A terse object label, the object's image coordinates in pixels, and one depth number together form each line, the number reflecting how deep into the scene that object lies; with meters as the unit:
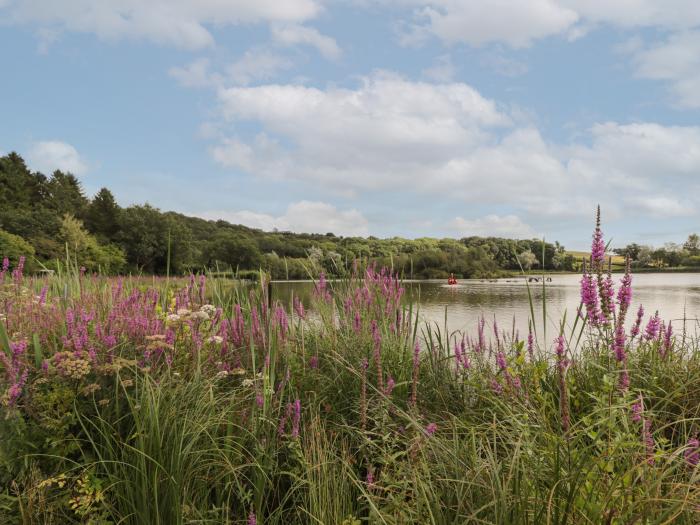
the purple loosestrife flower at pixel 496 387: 3.09
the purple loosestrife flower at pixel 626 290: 2.92
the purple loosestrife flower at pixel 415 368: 2.56
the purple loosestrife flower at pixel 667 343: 3.96
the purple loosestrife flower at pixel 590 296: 3.10
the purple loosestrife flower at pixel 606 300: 3.04
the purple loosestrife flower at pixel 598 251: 3.08
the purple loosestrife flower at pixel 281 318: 4.31
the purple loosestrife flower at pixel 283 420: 2.76
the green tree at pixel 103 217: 68.50
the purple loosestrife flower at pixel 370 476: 2.27
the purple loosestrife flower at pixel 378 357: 2.51
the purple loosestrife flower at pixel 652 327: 4.18
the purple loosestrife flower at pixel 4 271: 5.48
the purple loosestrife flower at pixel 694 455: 2.00
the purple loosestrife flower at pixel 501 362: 3.03
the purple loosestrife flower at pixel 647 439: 2.08
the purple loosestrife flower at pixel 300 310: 4.75
